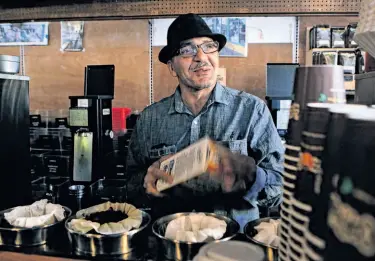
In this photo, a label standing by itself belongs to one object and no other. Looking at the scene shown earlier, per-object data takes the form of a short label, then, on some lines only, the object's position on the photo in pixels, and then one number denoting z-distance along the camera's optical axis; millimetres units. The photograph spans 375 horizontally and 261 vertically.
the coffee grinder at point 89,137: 3314
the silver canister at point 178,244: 1104
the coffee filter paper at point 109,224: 1207
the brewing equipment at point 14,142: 2145
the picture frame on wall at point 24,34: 5078
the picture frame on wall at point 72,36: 4973
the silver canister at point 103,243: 1174
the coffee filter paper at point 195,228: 1138
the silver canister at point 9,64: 2106
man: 1939
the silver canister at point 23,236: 1246
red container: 3988
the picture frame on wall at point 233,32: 4684
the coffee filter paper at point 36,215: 1291
